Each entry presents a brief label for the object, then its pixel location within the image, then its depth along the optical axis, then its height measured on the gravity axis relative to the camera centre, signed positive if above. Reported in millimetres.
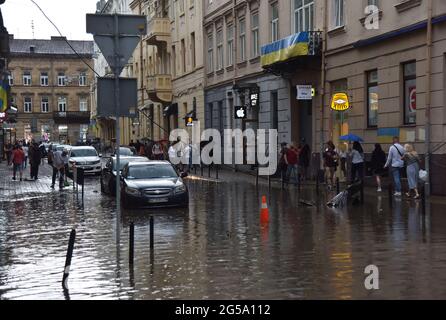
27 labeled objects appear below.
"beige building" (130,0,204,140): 48281 +5204
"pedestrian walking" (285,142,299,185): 29391 -927
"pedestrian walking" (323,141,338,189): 26438 -993
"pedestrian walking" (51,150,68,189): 30734 -1227
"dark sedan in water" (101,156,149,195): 26359 -1454
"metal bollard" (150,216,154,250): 12363 -1690
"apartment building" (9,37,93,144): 112875 +7305
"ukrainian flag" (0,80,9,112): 35744 +2123
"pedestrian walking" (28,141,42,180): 35844 -1038
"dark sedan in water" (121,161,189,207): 21078 -1564
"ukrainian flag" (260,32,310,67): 29047 +3431
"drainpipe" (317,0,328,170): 28750 +2337
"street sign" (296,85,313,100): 29188 +1616
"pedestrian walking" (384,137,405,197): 22406 -894
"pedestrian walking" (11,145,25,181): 35938 -1020
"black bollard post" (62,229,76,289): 10027 -1767
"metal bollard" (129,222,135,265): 11336 -1693
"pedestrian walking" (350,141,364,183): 25062 -951
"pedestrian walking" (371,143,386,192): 24422 -907
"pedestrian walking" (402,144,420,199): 21359 -1003
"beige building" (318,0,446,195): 21891 +1988
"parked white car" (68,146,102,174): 39272 -1215
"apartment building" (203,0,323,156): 30156 +3315
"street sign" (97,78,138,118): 12047 +625
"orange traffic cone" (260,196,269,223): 17234 -1859
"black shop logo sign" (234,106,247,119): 35875 +1062
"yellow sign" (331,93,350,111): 26656 +1100
